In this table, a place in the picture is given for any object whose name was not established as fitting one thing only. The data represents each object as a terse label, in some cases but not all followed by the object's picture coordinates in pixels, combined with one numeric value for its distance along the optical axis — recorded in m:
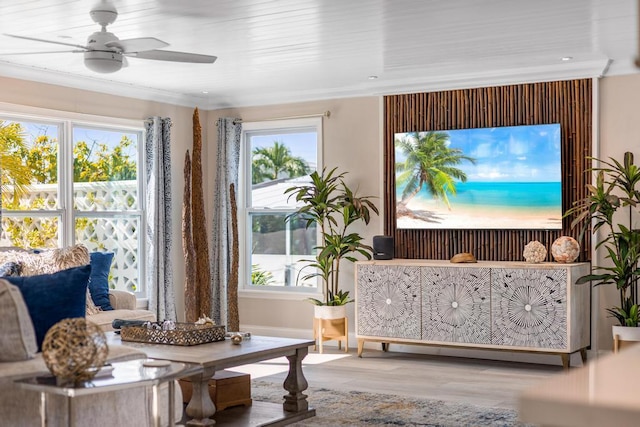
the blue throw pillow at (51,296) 3.86
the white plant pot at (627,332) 6.27
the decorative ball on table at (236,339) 4.89
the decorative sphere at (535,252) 6.70
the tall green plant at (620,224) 6.33
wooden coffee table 4.30
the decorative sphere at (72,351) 3.10
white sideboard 6.44
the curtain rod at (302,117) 8.07
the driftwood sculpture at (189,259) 6.98
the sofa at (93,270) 5.75
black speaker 7.41
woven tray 4.89
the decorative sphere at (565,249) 6.59
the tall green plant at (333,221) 7.53
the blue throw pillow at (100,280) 6.21
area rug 4.87
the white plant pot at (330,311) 7.50
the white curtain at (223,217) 8.48
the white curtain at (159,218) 7.95
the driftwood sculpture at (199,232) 6.77
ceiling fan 4.75
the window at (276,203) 8.28
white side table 3.03
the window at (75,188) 6.84
